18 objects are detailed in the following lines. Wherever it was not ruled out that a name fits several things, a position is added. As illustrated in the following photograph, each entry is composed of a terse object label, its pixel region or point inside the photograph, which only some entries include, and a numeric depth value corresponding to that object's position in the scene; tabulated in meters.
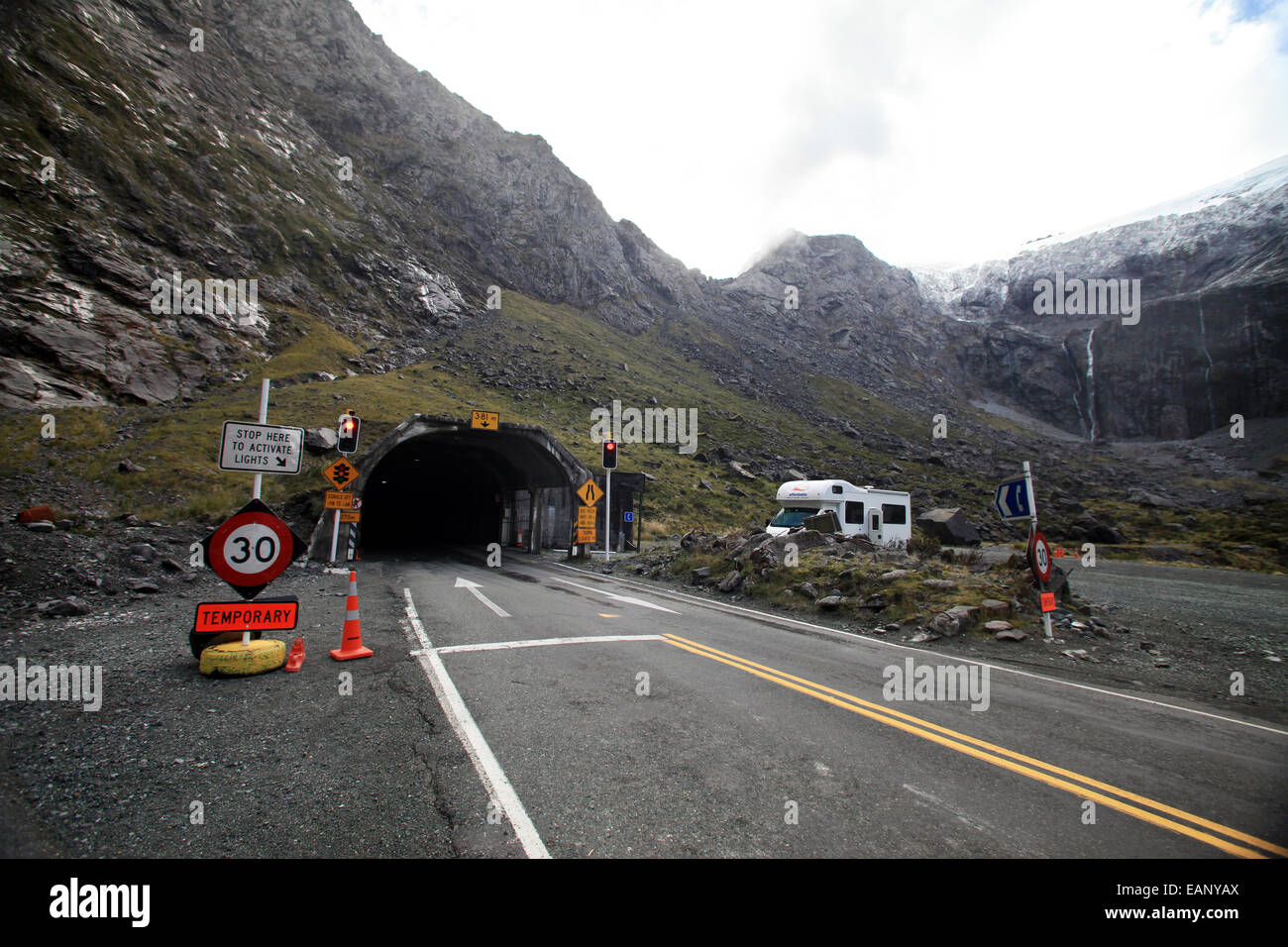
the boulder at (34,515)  10.62
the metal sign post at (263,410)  5.72
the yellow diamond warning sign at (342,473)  15.58
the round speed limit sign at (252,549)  5.21
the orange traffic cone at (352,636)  6.54
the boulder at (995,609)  9.53
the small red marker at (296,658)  5.93
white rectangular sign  5.73
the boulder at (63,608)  7.66
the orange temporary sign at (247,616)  5.57
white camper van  19.72
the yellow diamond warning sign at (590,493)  21.09
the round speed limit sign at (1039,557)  8.62
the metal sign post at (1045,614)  8.48
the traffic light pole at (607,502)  21.02
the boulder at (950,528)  26.33
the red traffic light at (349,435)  15.98
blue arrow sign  8.02
